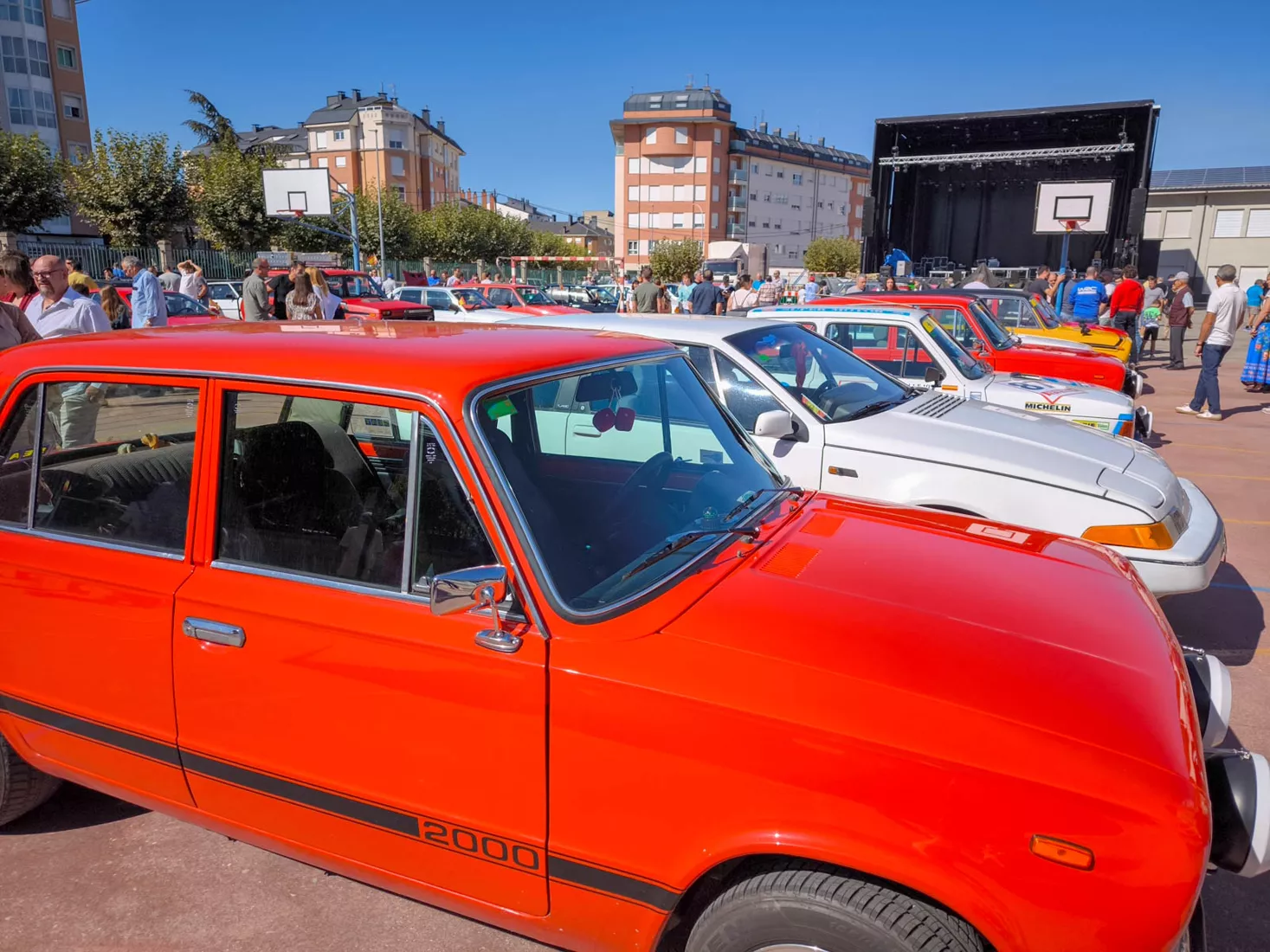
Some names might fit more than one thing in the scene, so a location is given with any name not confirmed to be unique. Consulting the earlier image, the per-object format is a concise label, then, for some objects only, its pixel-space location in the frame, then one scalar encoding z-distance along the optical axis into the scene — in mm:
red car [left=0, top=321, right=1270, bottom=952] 1575
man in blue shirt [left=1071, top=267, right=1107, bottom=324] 14844
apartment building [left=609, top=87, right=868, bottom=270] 77062
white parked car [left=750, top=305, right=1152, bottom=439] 6617
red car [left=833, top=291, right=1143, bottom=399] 8602
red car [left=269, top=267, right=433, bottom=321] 16703
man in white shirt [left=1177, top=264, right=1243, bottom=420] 10773
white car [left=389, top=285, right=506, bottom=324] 19373
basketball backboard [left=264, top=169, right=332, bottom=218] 34469
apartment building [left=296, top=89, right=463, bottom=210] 74438
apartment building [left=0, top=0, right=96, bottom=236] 43625
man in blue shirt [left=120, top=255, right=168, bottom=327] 9641
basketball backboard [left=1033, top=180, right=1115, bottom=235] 24812
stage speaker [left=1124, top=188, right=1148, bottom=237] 22266
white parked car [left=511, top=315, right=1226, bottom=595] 3871
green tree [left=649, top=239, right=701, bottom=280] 63844
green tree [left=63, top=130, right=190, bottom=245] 31344
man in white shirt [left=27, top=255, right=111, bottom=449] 6160
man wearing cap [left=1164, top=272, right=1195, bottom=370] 16156
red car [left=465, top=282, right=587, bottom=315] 20656
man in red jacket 14820
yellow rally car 11109
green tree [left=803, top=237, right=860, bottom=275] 64562
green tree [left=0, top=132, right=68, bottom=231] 30288
